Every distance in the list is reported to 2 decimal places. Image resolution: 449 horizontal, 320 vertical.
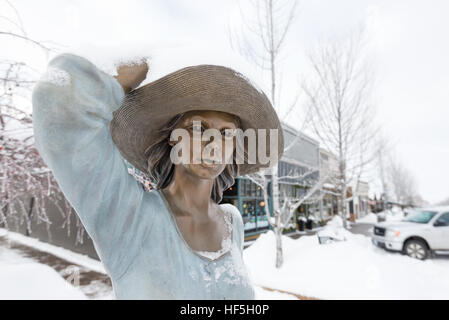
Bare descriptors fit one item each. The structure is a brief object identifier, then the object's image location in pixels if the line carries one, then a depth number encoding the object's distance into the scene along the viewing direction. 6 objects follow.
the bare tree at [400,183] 27.81
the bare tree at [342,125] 9.48
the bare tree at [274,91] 6.16
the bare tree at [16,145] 2.16
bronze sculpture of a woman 0.74
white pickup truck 7.48
